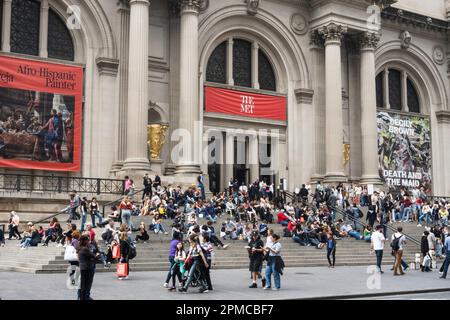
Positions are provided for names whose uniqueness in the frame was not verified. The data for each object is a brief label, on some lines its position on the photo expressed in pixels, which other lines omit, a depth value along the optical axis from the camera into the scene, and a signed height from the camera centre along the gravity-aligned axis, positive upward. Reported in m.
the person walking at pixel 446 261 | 20.66 -1.79
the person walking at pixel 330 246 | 23.21 -1.46
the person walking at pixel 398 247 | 21.72 -1.41
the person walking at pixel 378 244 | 21.70 -1.29
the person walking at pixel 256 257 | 17.19 -1.38
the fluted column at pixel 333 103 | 37.56 +6.26
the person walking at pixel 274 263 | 16.62 -1.49
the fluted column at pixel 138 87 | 30.67 +5.91
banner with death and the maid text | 42.97 +3.96
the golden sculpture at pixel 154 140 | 33.09 +3.54
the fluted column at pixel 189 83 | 32.53 +6.42
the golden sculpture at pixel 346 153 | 40.38 +3.44
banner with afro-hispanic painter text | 29.59 +4.49
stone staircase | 20.12 -1.81
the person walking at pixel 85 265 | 12.90 -1.20
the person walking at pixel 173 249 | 16.16 -1.09
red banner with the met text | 36.19 +6.14
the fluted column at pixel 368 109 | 39.44 +6.15
